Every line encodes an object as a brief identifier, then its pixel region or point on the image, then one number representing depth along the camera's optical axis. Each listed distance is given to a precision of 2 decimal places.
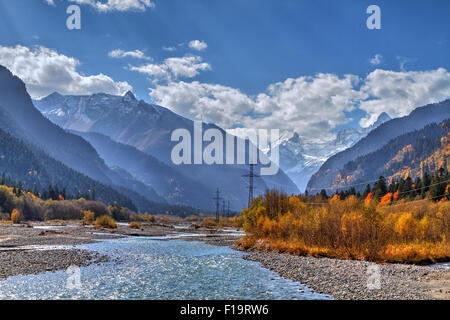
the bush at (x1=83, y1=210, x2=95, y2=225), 122.42
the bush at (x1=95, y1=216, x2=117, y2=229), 100.75
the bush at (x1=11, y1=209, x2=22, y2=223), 105.08
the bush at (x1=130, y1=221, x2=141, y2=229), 107.96
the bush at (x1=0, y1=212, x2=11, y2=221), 104.21
